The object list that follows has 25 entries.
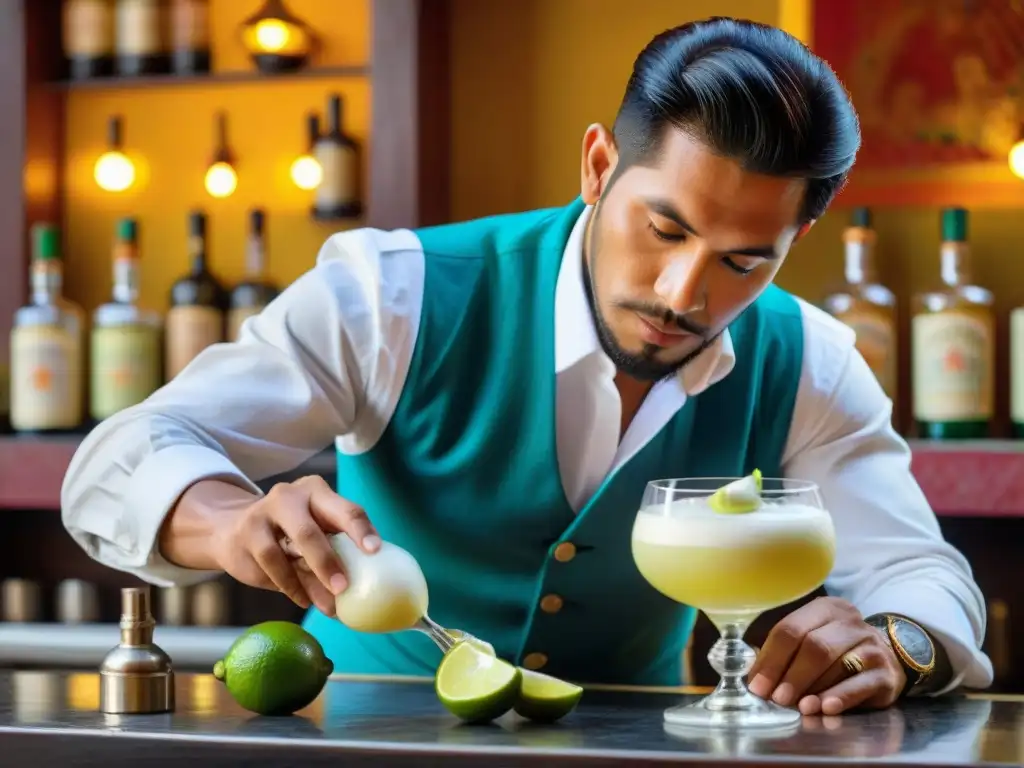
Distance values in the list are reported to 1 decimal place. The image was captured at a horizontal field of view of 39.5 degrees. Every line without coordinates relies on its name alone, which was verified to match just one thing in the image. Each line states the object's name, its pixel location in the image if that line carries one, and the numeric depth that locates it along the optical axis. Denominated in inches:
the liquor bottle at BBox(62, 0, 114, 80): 139.9
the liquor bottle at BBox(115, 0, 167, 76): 138.3
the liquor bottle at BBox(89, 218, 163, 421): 130.3
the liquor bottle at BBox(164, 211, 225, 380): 131.8
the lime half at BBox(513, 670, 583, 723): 49.4
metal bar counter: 43.3
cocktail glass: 51.2
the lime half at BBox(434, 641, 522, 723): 48.1
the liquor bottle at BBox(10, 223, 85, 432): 132.3
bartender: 59.4
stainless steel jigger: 50.7
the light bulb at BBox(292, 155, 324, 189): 136.6
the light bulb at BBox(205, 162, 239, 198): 138.6
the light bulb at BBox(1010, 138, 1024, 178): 126.5
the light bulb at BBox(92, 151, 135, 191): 140.8
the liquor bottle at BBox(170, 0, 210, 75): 137.9
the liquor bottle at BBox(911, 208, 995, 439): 118.9
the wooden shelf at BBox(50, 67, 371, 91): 133.8
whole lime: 50.1
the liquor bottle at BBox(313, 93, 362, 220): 134.3
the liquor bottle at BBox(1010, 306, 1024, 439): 118.5
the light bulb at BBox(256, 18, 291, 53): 134.9
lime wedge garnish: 50.3
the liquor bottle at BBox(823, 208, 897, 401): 120.7
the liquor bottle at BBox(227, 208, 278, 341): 130.8
